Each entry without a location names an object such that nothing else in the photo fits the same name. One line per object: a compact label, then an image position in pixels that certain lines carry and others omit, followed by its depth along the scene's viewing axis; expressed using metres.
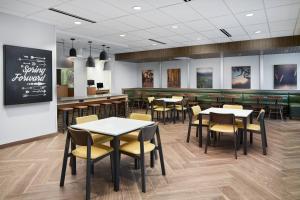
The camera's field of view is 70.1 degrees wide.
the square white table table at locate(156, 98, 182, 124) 7.22
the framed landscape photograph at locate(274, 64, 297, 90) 8.65
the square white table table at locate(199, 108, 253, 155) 4.10
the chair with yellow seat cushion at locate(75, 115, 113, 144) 3.31
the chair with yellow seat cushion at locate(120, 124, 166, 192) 2.75
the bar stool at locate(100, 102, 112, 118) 7.50
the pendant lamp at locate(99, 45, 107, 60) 8.02
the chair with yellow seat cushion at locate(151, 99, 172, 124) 7.07
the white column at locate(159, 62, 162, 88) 11.73
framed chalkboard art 4.43
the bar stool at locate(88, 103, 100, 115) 7.01
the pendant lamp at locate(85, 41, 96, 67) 8.12
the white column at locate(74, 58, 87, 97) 9.61
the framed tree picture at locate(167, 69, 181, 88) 11.30
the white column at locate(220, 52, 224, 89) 9.98
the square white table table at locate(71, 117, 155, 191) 2.69
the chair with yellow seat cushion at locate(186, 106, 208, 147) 4.88
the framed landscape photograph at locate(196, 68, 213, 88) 10.41
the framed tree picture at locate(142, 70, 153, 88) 12.12
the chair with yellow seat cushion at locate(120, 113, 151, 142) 3.46
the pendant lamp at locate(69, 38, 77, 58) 7.14
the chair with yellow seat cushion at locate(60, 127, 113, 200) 2.55
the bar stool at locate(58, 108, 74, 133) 6.01
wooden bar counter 6.15
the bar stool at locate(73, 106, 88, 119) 6.44
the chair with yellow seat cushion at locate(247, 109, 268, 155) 4.10
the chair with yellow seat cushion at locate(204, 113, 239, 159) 3.96
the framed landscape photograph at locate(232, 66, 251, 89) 9.53
